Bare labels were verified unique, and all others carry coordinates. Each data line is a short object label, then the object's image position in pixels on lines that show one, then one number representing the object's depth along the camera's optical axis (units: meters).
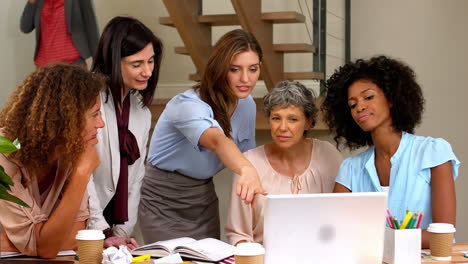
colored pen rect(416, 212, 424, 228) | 2.06
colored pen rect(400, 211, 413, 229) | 2.04
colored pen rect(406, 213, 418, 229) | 2.04
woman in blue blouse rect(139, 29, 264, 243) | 2.74
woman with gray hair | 2.68
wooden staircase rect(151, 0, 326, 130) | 4.32
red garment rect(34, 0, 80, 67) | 5.03
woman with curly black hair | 2.54
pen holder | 2.01
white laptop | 1.85
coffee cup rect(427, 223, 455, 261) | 2.11
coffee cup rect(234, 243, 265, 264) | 1.81
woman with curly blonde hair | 2.22
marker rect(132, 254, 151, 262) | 2.06
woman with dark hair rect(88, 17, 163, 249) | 2.68
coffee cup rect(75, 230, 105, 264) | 1.98
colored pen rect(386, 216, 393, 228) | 2.06
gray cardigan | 4.95
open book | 2.11
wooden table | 1.98
